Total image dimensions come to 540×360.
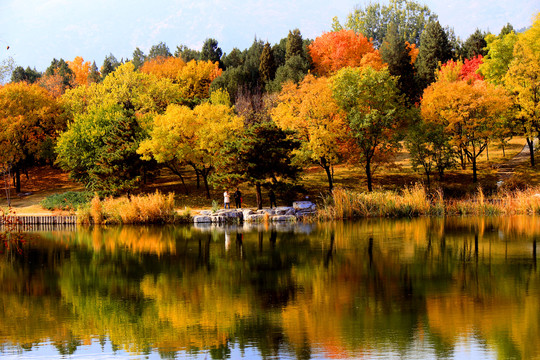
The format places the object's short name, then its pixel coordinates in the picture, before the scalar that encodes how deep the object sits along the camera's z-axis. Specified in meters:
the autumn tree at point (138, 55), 111.71
